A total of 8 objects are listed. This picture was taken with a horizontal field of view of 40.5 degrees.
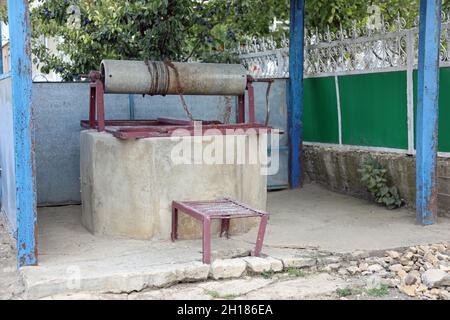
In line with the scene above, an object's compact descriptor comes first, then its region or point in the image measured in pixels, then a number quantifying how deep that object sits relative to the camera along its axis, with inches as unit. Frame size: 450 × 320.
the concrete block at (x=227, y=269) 193.3
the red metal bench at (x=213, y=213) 195.5
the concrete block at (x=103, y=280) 176.9
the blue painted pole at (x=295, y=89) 328.2
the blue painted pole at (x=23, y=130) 186.9
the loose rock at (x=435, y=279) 183.8
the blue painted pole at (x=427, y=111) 242.4
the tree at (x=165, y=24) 321.7
